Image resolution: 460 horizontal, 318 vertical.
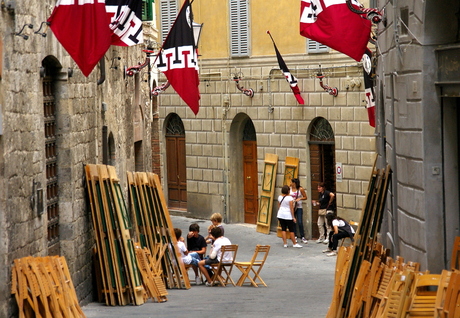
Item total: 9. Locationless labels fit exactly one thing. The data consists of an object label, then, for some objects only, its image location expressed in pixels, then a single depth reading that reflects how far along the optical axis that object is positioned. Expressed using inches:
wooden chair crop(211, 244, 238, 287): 675.4
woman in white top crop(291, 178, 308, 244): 953.5
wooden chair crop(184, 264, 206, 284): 695.1
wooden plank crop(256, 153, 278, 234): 1033.5
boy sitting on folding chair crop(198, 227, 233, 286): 685.3
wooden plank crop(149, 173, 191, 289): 676.4
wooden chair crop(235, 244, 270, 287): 678.8
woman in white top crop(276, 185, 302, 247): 910.4
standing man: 921.5
